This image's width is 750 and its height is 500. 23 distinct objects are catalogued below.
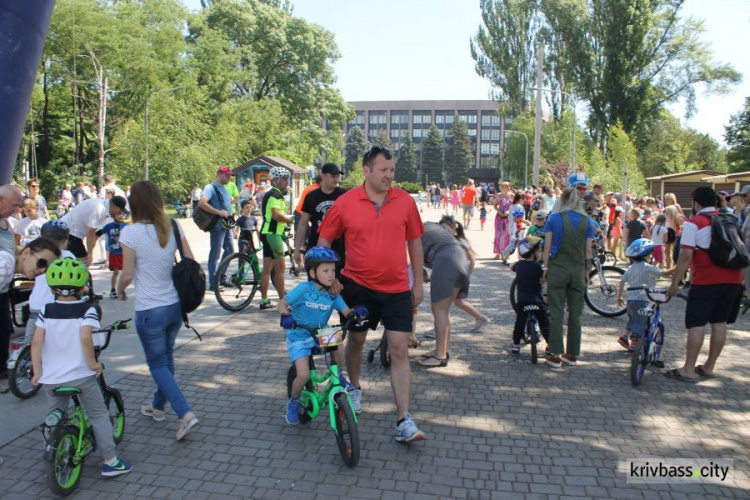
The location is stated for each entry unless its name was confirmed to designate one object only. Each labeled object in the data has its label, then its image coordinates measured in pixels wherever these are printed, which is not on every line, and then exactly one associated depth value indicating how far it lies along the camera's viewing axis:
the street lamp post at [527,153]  56.25
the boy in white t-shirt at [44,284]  4.79
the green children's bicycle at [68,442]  3.56
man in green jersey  8.54
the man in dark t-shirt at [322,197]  7.11
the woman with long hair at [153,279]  4.33
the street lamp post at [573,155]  33.38
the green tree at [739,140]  54.07
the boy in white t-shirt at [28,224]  8.71
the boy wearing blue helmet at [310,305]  4.44
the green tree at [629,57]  43.53
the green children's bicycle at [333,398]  4.06
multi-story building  123.19
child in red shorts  9.27
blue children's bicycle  5.84
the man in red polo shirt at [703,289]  5.96
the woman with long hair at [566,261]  6.30
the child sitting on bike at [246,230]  9.94
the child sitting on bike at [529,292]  6.70
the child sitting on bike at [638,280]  6.47
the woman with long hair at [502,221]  15.25
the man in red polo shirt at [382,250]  4.50
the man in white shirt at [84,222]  7.83
